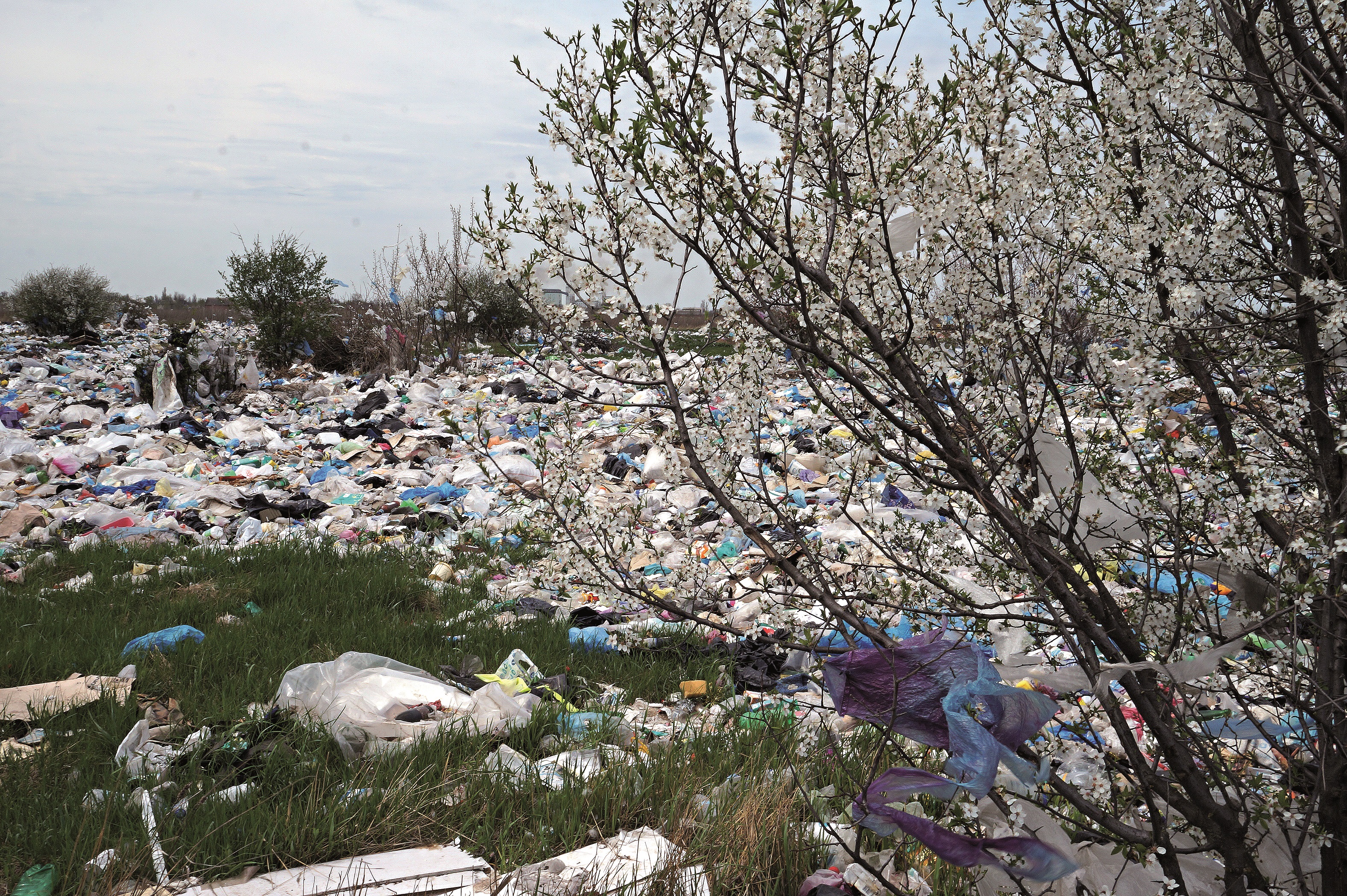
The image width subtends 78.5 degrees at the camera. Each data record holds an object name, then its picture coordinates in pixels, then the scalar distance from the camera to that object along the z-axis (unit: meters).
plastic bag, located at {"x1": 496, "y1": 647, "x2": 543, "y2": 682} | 3.29
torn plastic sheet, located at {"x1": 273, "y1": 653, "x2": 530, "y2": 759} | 2.65
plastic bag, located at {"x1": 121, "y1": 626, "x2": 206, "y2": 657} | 3.41
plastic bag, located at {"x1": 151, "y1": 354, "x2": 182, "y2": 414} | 9.81
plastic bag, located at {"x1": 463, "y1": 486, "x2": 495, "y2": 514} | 6.39
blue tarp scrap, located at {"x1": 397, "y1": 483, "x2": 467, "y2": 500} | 6.76
